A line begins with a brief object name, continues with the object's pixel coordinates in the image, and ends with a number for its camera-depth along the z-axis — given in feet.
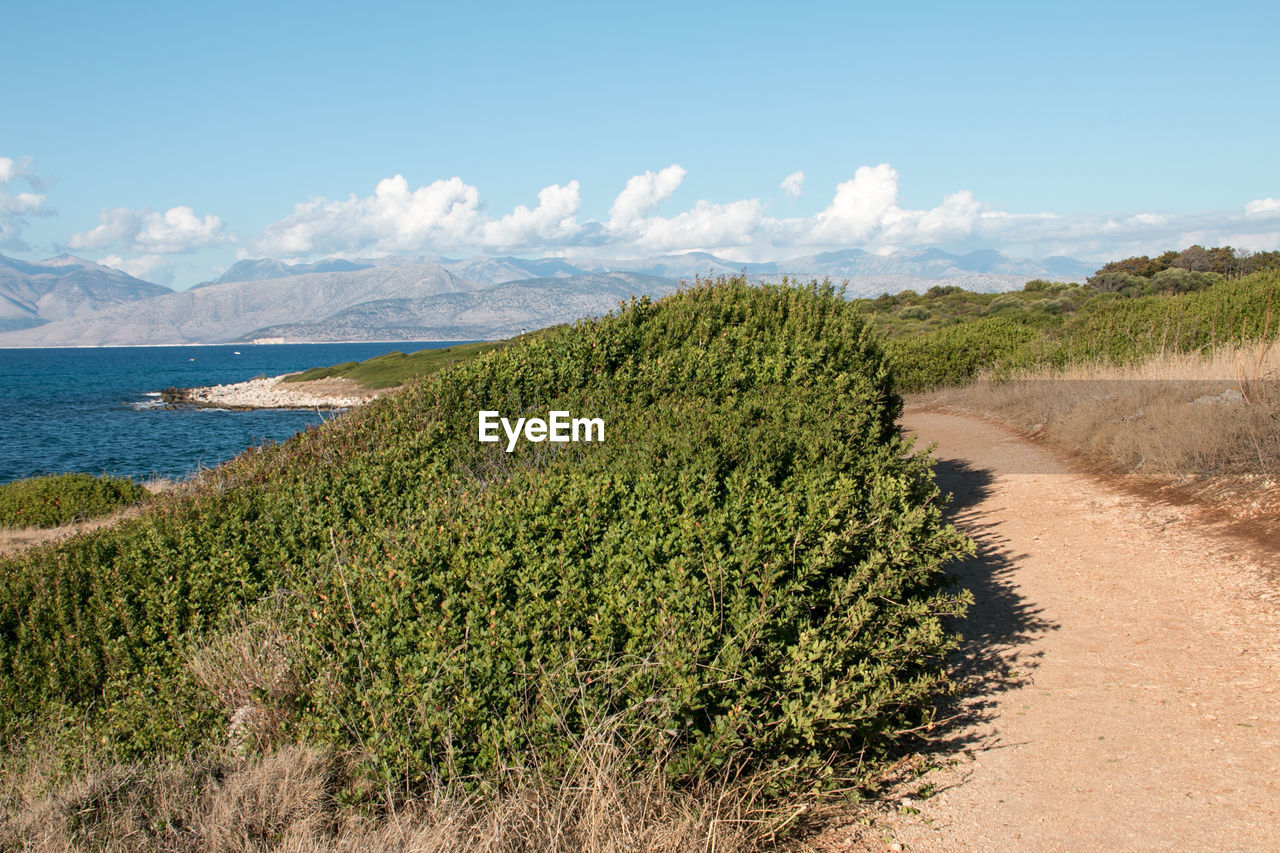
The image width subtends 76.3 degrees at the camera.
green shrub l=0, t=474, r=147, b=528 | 52.19
